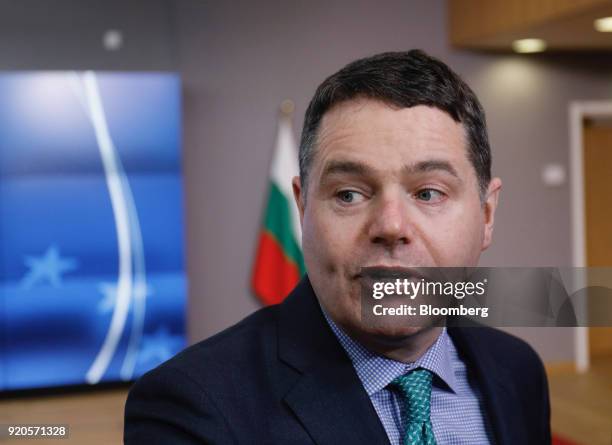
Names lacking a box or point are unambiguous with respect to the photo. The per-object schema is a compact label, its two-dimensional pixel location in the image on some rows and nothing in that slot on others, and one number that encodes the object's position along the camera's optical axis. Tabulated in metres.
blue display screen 5.15
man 0.81
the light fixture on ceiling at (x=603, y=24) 5.11
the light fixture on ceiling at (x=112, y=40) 5.33
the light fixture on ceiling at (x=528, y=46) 6.00
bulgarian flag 5.89
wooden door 6.82
